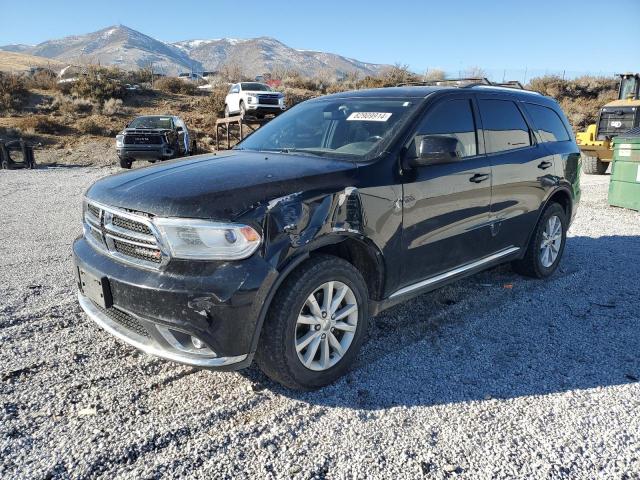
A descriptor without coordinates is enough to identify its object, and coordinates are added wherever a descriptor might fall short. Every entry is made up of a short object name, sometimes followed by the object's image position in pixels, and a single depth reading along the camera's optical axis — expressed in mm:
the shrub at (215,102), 30391
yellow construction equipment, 14816
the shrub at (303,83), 41094
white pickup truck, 21219
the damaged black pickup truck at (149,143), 15922
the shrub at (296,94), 33894
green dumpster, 9031
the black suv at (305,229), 2572
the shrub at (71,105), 27047
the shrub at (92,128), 23730
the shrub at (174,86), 35875
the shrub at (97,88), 30525
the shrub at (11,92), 26562
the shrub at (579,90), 34806
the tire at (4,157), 16438
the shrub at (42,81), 32562
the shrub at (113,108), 27641
